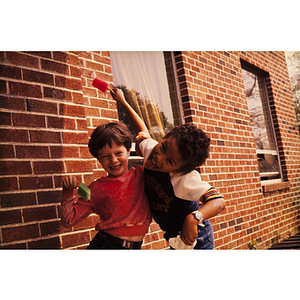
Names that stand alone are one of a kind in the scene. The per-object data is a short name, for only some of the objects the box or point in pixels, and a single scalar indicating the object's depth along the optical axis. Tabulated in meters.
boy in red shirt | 1.93
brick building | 1.99
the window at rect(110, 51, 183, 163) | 2.86
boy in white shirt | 1.78
